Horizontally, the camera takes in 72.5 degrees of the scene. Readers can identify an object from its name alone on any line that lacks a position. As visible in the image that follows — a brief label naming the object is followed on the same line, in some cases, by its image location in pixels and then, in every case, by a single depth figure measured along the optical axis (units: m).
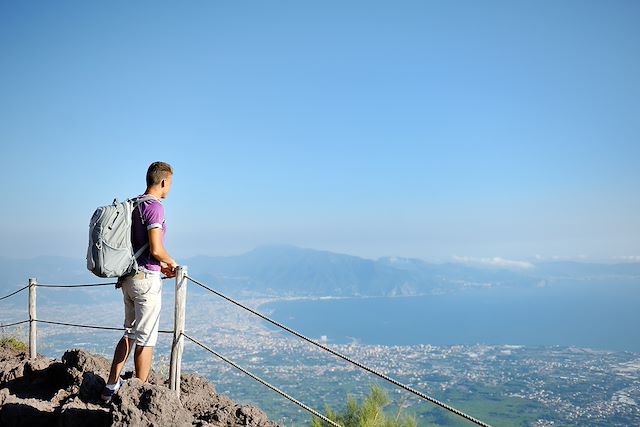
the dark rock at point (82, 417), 2.82
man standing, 3.28
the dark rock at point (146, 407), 2.58
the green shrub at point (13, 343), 7.70
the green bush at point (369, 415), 8.46
